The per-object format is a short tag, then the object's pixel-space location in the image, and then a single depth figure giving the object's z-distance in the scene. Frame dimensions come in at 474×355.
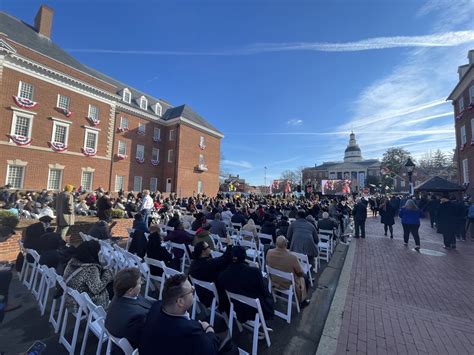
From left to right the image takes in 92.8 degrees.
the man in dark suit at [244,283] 2.98
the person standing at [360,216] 10.52
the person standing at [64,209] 6.90
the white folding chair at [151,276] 3.81
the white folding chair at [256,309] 2.73
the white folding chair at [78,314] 2.58
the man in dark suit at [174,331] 1.65
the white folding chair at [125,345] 1.98
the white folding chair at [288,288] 3.56
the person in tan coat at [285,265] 3.97
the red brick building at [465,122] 18.92
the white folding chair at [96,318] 2.44
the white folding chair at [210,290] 3.00
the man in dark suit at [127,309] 2.09
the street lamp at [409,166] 13.64
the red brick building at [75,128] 17.42
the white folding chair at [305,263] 4.76
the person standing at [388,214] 10.90
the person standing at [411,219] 8.54
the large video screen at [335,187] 30.60
